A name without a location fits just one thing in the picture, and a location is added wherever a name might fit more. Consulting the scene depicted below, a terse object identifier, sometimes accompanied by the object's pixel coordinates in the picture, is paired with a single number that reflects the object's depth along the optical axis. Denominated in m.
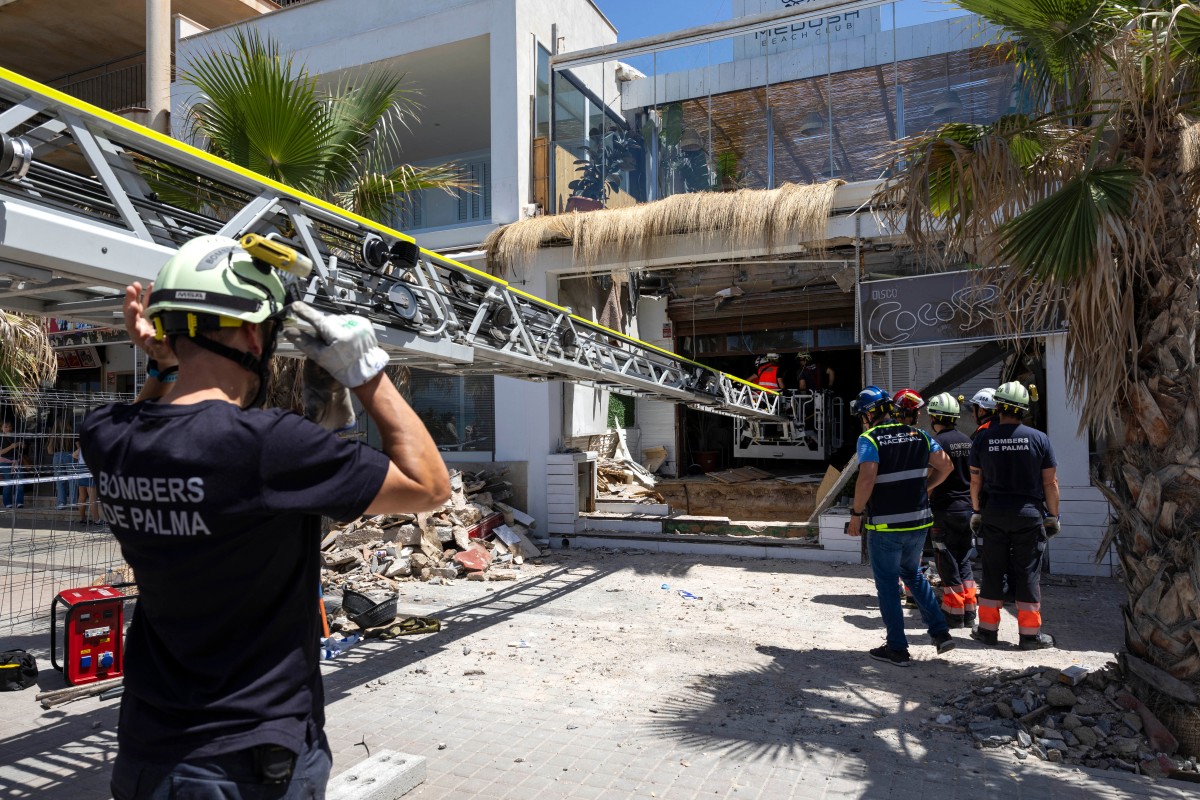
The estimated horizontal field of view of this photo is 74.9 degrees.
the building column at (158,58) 12.97
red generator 5.31
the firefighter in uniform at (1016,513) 5.97
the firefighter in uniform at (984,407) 6.85
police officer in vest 5.77
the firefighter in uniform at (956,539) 6.83
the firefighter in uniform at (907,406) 6.50
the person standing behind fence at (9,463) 8.56
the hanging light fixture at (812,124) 10.98
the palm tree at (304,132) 6.57
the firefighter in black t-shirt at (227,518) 1.61
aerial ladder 3.06
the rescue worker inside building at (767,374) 13.96
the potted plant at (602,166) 12.00
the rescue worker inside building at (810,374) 14.91
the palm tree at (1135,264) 4.23
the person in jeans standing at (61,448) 9.21
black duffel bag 5.42
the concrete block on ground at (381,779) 3.60
